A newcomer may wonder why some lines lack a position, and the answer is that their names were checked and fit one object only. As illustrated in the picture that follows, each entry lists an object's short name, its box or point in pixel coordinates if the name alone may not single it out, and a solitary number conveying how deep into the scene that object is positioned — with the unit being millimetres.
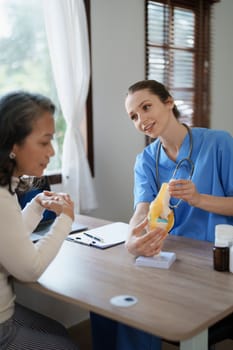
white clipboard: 1734
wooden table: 1107
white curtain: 2637
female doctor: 1770
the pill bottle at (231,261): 1396
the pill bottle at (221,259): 1423
